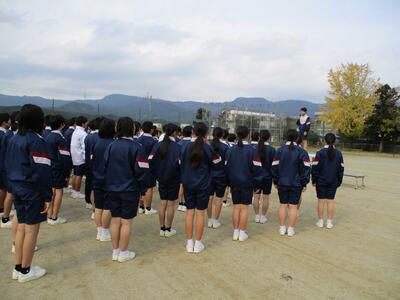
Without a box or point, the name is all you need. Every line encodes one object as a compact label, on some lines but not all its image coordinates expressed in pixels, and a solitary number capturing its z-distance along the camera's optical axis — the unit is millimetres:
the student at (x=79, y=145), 7543
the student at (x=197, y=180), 5188
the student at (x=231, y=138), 7633
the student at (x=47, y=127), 7855
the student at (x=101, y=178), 5535
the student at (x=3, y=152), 6037
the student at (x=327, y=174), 6867
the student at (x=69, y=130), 7741
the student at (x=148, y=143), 7457
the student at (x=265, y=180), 7044
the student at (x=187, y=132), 6238
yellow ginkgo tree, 37125
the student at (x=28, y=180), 3996
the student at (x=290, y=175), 6281
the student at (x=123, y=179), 4688
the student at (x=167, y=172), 5840
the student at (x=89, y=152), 6750
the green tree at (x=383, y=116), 37594
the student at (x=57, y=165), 6445
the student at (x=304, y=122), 12609
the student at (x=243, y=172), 5777
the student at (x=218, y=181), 6293
